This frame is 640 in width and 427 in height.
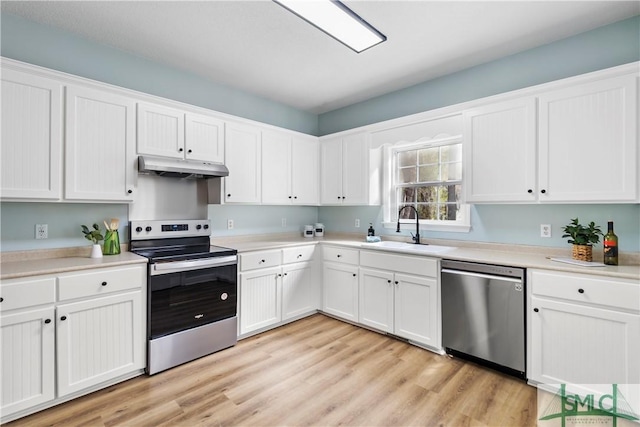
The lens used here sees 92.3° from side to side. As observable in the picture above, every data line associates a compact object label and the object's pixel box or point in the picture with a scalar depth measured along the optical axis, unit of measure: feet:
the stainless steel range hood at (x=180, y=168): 8.55
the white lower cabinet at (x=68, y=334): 6.13
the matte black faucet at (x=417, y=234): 11.11
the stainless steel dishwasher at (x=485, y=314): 7.54
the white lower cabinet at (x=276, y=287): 10.04
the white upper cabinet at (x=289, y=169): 11.81
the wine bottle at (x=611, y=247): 7.13
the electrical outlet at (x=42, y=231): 7.93
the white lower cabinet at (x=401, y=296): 9.10
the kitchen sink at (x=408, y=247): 9.41
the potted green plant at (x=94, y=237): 8.06
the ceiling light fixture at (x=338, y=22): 6.49
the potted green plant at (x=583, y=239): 7.43
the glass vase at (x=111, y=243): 8.46
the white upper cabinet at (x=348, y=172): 12.05
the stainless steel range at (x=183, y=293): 7.94
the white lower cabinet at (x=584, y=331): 6.20
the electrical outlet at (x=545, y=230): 8.66
